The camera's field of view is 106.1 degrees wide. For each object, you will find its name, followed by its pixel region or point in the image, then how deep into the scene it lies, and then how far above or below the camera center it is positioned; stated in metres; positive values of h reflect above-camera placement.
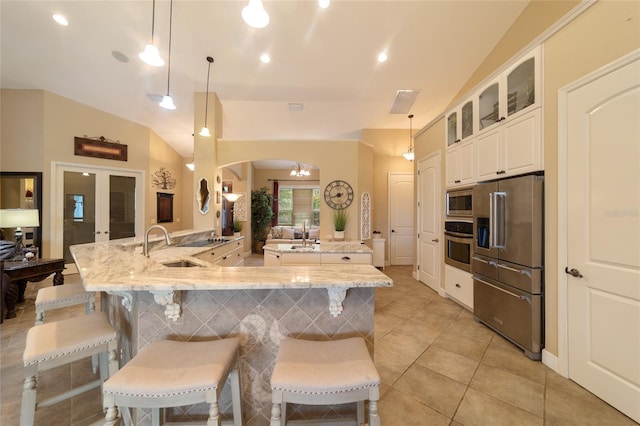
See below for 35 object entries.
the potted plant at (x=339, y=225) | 5.02 -0.25
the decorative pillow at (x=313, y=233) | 7.53 -0.63
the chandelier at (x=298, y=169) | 8.00 +1.53
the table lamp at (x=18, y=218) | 3.24 -0.07
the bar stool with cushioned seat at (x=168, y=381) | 0.96 -0.68
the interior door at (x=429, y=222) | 3.97 -0.16
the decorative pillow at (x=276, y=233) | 7.62 -0.63
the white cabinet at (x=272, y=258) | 3.18 -0.61
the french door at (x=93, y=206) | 4.74 +0.16
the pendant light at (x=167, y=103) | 2.72 +1.25
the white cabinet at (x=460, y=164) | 3.12 +0.69
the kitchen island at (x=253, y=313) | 1.33 -0.58
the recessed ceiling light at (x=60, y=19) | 3.15 +2.57
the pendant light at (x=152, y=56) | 2.06 +1.36
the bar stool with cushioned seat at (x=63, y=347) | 1.27 -0.74
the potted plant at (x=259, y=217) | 7.73 -0.12
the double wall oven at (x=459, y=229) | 3.16 -0.22
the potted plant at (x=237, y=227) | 6.95 -0.40
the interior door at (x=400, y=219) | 6.11 -0.15
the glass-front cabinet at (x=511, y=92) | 2.27 +1.30
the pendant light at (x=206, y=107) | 3.67 +2.00
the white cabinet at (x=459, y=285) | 3.15 -1.00
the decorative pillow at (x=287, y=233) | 7.69 -0.64
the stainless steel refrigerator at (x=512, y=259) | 2.16 -0.46
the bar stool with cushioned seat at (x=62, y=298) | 1.90 -0.69
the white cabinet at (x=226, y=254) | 3.21 -0.64
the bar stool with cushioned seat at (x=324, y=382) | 0.98 -0.69
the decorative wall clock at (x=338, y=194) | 5.19 +0.41
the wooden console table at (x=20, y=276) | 2.93 -0.81
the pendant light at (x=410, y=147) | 5.11 +1.55
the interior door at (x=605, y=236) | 1.57 -0.16
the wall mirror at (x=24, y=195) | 4.37 +0.33
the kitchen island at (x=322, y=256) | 3.06 -0.54
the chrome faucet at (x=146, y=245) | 1.97 -0.26
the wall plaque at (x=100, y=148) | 4.90 +1.39
